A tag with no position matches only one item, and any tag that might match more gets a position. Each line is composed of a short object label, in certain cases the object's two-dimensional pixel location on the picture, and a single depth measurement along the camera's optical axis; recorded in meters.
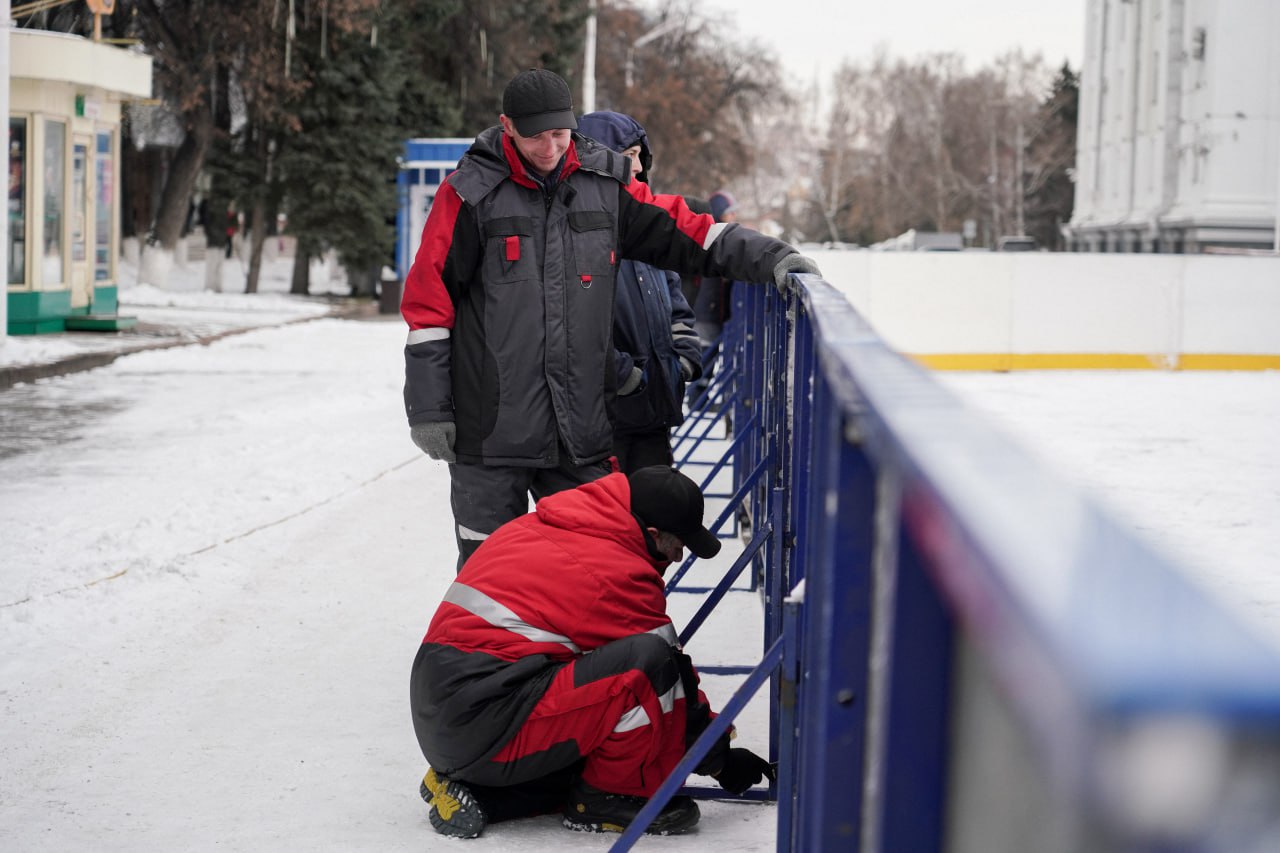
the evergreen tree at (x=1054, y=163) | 69.75
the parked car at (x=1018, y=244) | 55.41
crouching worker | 3.45
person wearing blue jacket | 5.05
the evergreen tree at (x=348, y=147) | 29.84
